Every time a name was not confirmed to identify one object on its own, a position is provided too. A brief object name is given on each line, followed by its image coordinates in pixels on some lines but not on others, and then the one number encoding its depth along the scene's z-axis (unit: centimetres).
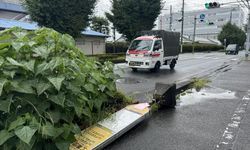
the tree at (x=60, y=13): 1412
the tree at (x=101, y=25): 3183
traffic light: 2117
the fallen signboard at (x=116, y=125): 310
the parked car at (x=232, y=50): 3823
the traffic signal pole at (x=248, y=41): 2248
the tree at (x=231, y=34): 5688
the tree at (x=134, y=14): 2231
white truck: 1180
